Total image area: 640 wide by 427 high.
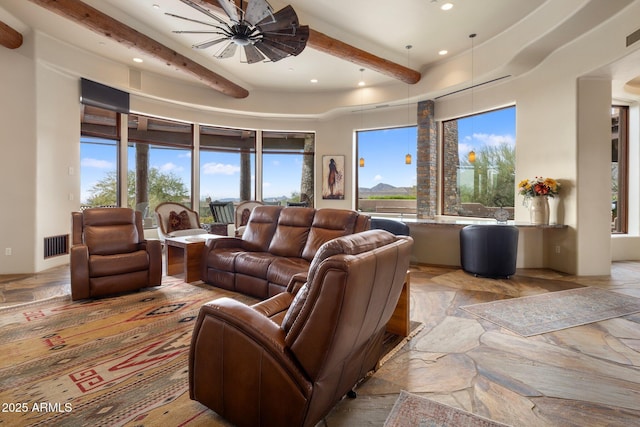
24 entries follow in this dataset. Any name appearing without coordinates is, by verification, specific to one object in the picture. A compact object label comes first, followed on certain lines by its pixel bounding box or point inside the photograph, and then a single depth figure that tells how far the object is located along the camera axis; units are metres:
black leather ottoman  4.63
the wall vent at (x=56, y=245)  5.15
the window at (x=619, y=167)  6.07
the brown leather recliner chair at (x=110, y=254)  3.57
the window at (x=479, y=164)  6.05
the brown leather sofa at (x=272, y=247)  3.63
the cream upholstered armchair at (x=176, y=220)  5.97
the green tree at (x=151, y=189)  6.41
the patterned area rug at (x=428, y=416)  1.70
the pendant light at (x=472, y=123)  5.56
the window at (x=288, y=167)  8.71
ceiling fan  3.03
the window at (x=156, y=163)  6.95
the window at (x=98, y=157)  6.04
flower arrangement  4.82
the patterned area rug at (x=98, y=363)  1.76
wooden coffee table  4.32
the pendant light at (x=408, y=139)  6.25
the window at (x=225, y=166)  8.08
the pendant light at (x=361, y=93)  6.67
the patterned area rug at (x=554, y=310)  3.02
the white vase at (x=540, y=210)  4.96
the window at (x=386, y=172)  8.18
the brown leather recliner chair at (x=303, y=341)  1.29
